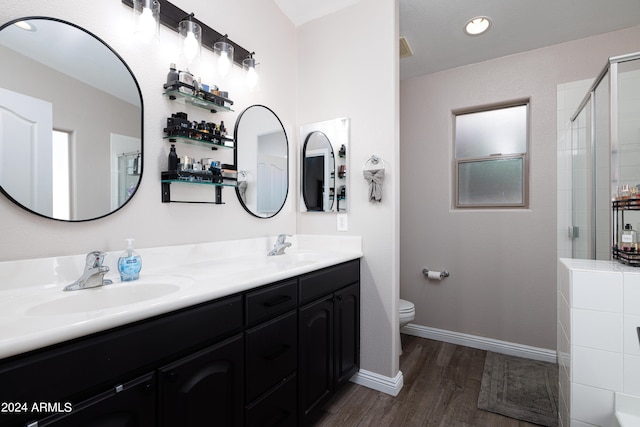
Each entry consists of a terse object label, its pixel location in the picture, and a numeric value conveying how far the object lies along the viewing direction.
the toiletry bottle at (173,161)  1.46
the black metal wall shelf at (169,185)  1.47
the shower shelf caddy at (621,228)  1.26
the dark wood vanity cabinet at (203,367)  0.69
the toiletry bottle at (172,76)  1.45
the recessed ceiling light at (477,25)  2.18
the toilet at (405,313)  2.37
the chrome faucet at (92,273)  1.08
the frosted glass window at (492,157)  2.59
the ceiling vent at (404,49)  2.41
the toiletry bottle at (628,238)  1.28
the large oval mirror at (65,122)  1.04
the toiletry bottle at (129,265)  1.20
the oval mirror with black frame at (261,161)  1.91
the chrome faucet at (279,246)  1.93
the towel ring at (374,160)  2.00
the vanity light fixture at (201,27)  1.47
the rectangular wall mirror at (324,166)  2.16
